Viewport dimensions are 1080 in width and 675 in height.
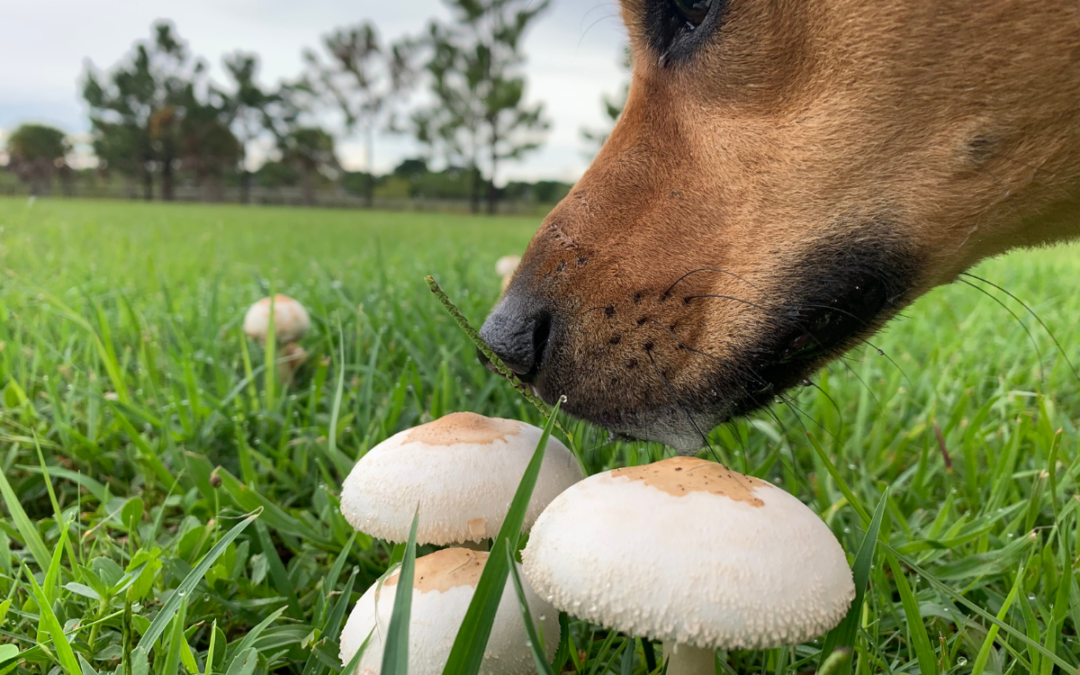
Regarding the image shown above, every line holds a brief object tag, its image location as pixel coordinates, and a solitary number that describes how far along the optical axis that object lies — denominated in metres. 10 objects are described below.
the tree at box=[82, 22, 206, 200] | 29.10
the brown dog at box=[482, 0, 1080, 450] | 0.17
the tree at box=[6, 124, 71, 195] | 26.91
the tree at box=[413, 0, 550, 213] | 25.25
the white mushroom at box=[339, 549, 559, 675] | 0.13
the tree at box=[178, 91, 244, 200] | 29.67
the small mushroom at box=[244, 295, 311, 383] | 0.33
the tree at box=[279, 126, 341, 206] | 30.48
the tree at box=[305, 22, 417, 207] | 29.46
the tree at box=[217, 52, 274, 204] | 31.72
